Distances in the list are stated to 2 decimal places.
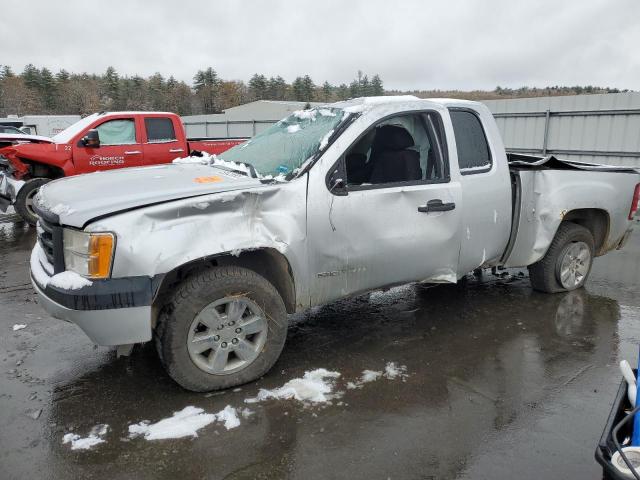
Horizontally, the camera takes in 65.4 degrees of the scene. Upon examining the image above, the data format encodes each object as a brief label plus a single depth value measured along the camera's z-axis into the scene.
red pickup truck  8.54
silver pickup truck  2.85
